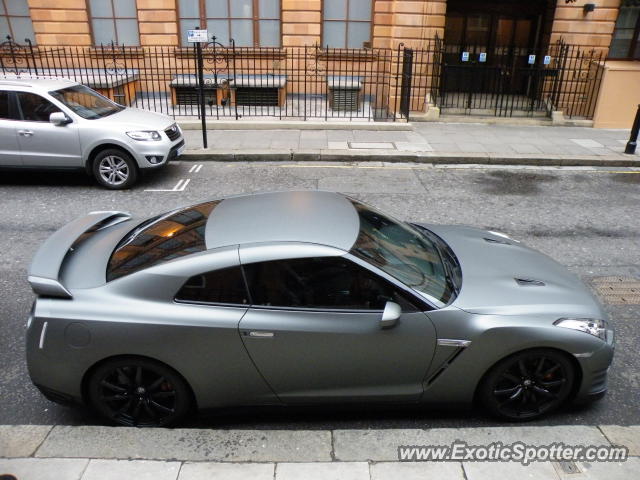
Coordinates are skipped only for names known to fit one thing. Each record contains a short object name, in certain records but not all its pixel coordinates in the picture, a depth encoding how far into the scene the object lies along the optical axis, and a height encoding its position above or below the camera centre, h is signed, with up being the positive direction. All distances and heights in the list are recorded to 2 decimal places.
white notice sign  10.08 -0.01
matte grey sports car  3.32 -1.76
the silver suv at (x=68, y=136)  8.34 -1.56
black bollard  11.17 -1.95
